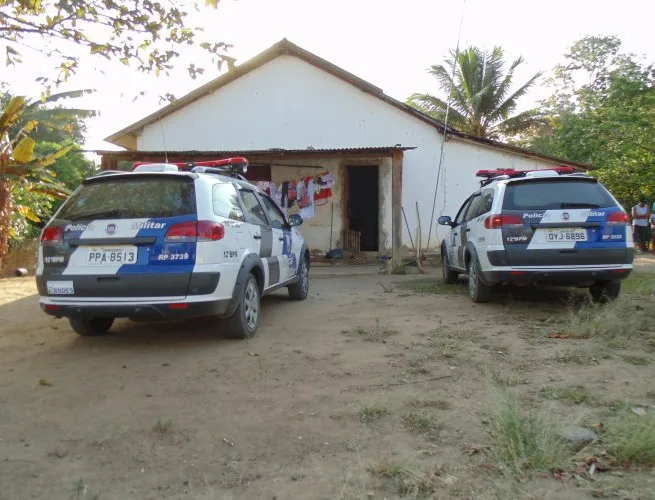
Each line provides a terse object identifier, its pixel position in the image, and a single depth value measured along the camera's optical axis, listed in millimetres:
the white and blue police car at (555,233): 5891
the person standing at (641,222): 15000
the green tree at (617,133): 18719
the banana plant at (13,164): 11109
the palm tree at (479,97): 22203
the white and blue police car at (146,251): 4461
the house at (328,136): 13742
